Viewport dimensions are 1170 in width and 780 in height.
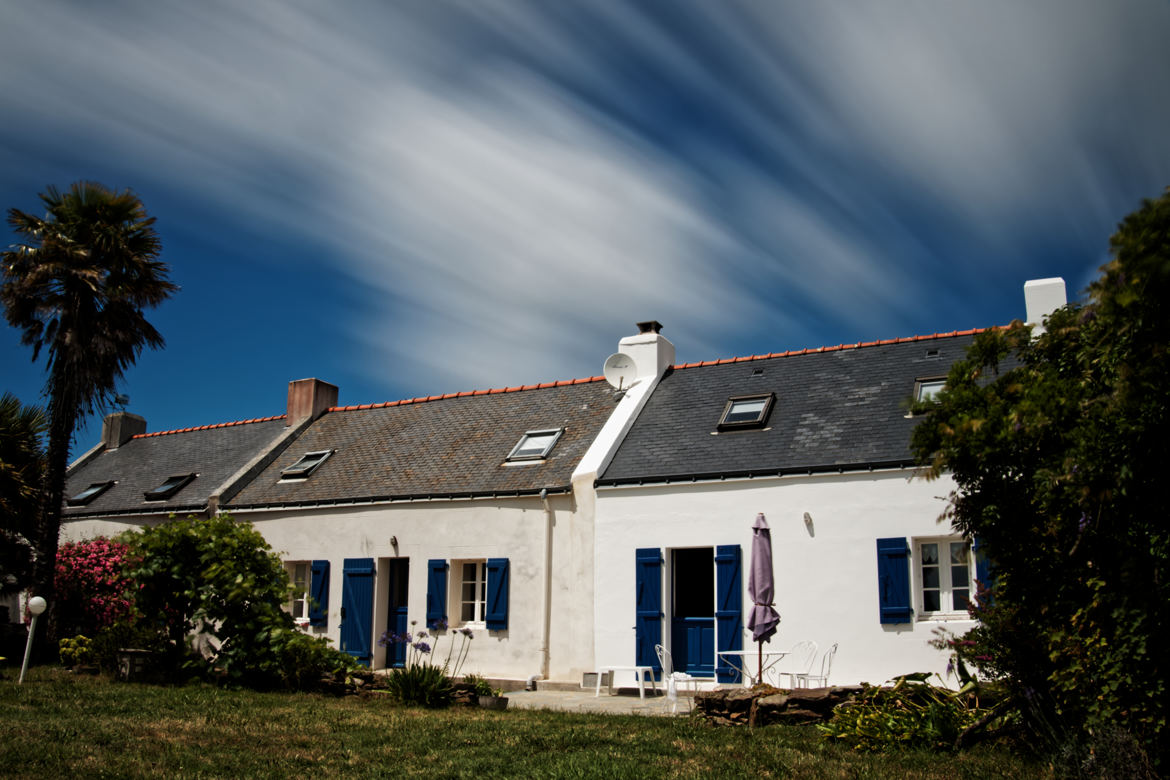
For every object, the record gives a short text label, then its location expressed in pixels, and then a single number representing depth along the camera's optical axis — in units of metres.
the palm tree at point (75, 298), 16.39
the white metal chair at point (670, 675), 13.57
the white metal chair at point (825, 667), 12.91
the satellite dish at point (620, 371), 18.47
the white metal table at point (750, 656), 13.05
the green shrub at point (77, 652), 14.65
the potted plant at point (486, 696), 11.94
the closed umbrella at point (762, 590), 12.50
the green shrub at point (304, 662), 12.88
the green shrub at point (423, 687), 11.55
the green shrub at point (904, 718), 8.60
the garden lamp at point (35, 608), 12.54
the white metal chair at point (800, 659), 13.25
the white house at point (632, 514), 13.23
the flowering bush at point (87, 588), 17.75
